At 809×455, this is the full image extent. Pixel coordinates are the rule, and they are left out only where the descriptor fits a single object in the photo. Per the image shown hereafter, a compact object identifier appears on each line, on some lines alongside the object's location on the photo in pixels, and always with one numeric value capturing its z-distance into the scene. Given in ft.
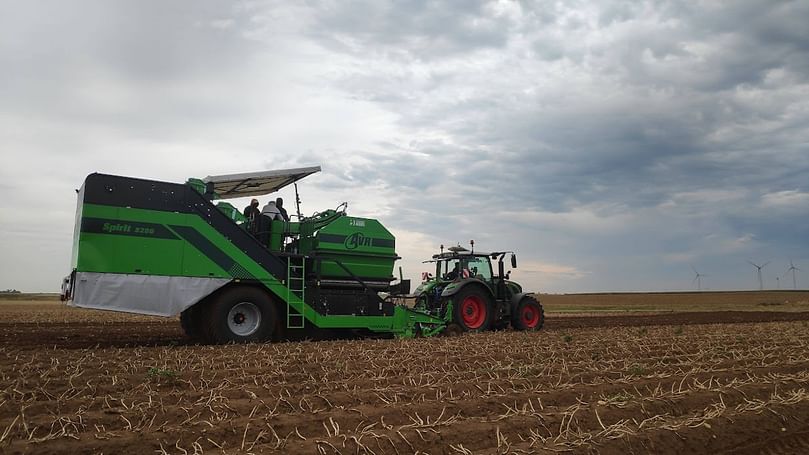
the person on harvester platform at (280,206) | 41.42
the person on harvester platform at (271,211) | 40.80
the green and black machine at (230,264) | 33.01
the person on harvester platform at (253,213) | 40.11
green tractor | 47.85
